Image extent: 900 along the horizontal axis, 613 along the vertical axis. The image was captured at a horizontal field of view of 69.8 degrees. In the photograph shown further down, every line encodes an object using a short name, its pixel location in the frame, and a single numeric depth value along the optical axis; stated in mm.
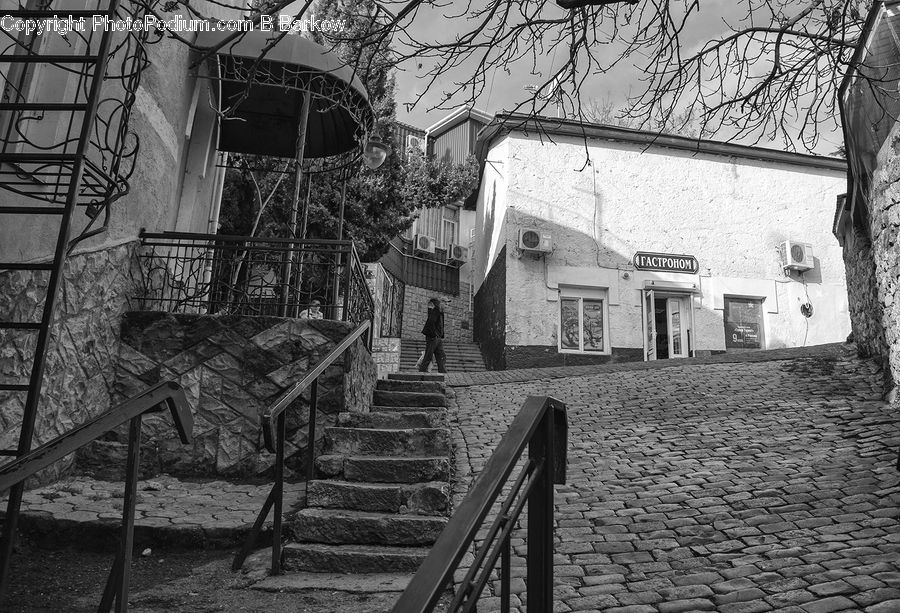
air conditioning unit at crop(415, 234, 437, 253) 20969
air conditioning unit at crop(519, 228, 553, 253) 14977
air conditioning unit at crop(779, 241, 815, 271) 15961
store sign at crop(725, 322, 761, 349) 15734
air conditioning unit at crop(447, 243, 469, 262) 22062
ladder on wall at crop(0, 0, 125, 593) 3508
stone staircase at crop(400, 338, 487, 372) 14804
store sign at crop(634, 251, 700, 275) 15617
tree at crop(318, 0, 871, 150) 4211
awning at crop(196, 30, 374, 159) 7430
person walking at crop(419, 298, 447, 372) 12070
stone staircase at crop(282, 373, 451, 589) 4203
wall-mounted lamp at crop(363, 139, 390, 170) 10305
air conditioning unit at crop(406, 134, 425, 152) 23469
